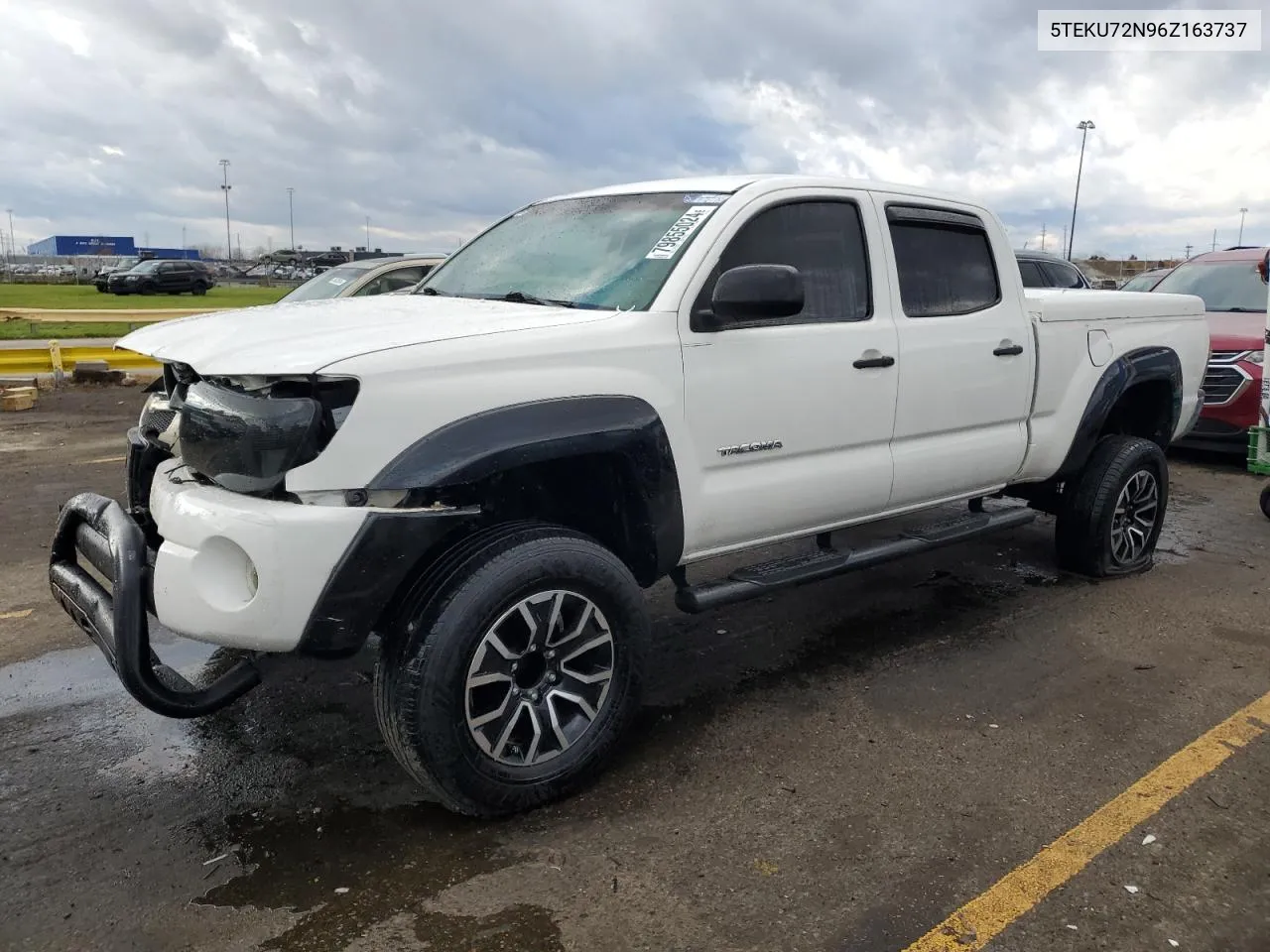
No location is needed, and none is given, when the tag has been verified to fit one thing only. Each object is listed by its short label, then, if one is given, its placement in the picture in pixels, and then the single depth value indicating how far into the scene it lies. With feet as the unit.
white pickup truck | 9.20
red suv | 28.53
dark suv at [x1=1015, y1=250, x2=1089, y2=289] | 39.14
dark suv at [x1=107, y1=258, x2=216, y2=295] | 118.93
